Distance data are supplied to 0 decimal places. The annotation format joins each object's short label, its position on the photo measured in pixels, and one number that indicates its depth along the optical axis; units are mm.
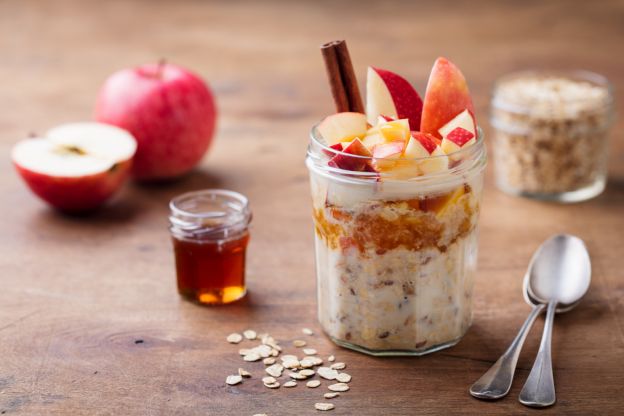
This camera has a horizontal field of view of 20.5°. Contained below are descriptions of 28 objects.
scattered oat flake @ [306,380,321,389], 794
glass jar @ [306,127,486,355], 787
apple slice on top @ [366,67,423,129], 823
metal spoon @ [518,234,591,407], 806
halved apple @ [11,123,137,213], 961
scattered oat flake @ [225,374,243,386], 796
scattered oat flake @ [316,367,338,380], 800
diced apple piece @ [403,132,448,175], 780
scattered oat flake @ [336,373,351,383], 797
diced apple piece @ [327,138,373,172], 784
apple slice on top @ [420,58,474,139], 807
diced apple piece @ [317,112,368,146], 805
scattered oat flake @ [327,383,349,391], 791
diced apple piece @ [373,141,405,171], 779
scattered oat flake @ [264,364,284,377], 803
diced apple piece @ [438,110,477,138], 800
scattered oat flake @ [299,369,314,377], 802
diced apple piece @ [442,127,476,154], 793
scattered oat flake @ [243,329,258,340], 835
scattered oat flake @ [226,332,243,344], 832
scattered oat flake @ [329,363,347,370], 807
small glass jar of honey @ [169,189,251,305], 866
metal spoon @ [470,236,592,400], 782
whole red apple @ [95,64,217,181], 1002
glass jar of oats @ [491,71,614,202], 964
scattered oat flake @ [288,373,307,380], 800
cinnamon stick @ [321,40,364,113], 823
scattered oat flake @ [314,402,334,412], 777
